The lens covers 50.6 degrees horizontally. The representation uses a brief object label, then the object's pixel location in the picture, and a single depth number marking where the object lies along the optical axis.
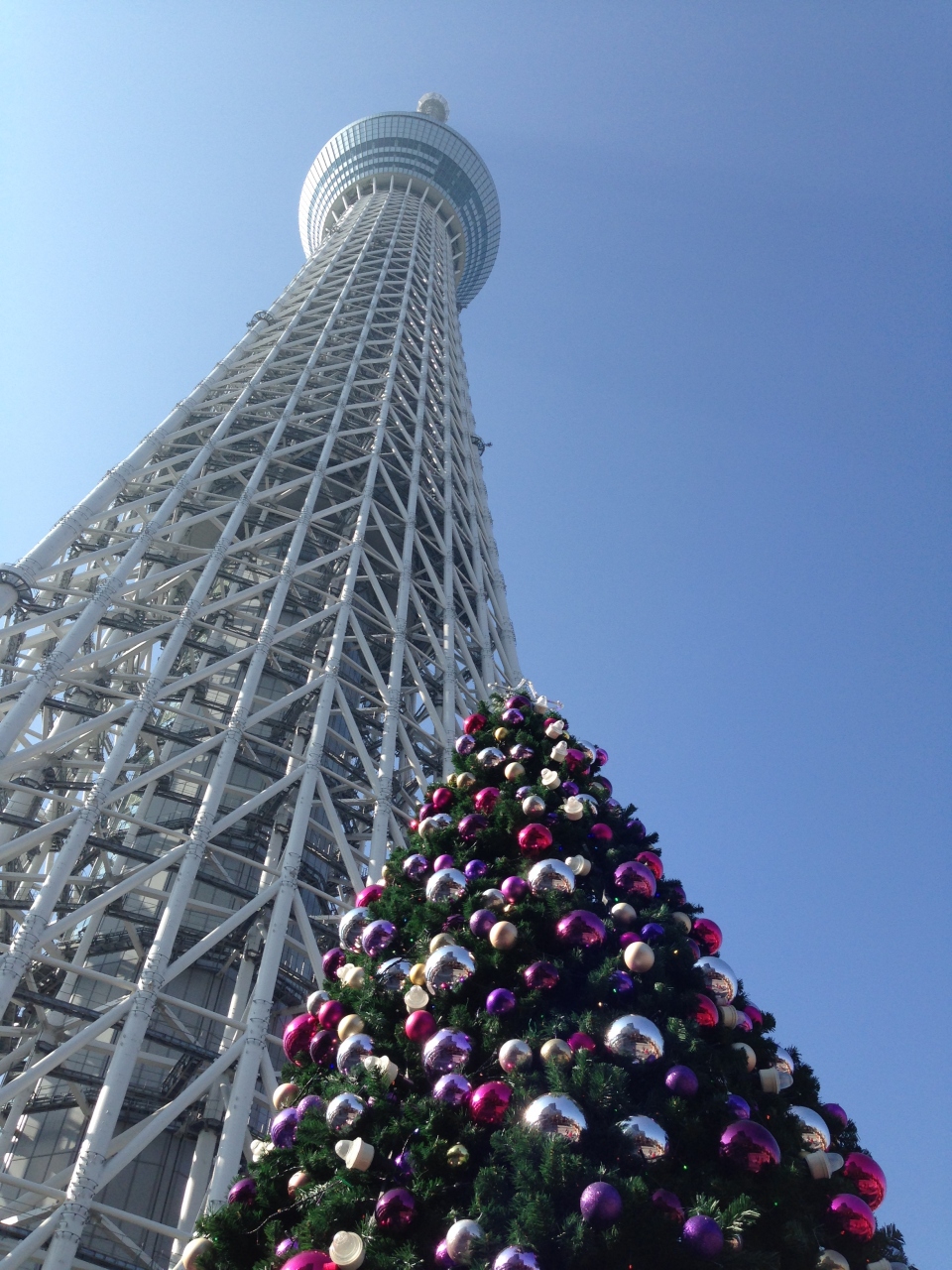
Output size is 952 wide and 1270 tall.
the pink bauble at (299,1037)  7.54
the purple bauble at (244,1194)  6.46
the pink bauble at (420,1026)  6.59
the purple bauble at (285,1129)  6.69
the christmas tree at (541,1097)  5.30
